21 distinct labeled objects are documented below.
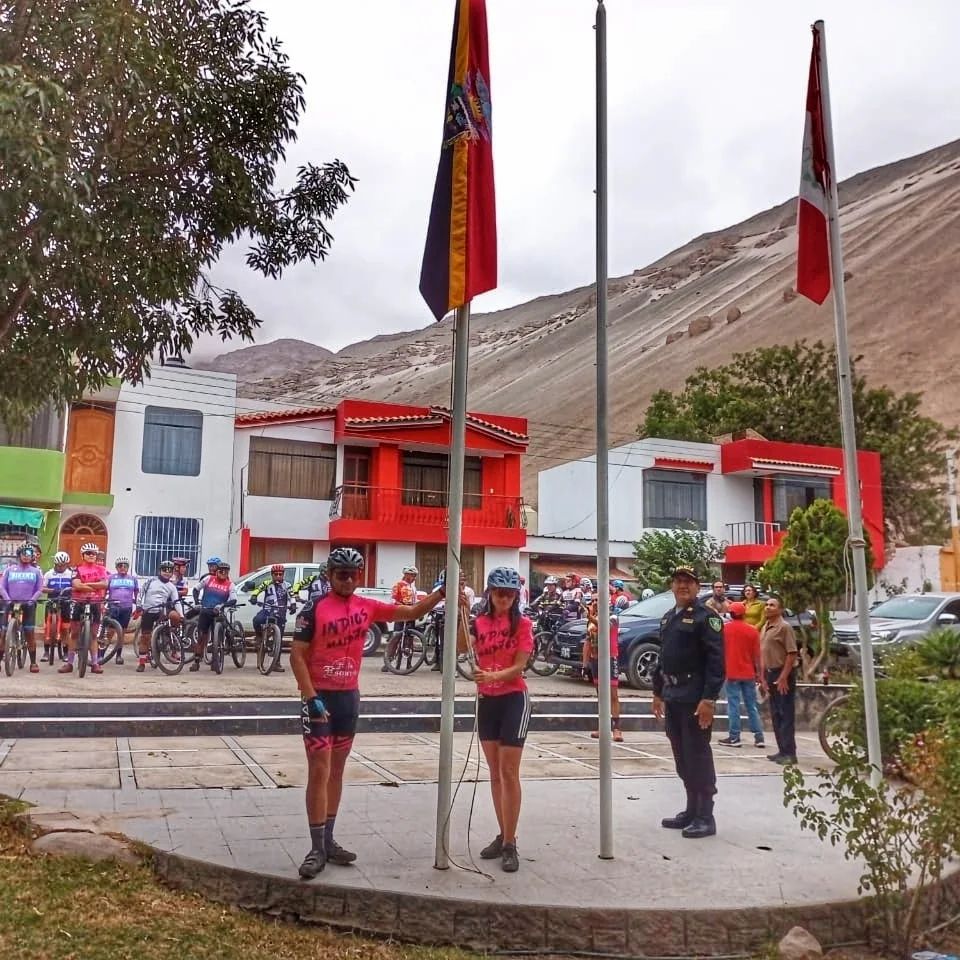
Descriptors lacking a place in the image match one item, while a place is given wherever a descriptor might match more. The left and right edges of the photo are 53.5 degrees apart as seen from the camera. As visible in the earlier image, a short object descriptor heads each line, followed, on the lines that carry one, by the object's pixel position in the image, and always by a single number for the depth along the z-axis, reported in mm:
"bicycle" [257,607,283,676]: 14211
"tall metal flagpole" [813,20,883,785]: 5969
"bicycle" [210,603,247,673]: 13852
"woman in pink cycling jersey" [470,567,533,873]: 5227
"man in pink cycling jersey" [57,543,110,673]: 12797
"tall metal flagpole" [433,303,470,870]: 5039
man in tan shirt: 9234
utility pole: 35656
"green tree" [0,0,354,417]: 5543
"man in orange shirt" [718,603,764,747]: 9828
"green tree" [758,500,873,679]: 15914
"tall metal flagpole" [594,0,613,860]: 5402
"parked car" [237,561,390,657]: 17500
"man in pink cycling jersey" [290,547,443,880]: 4984
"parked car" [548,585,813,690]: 14508
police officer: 6109
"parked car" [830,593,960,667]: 16125
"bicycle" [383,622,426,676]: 15141
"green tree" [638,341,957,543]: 38500
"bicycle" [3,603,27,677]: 12250
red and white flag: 6648
